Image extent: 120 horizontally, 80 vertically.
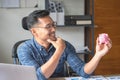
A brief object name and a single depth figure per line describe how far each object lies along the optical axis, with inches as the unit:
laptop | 39.7
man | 72.2
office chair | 80.7
